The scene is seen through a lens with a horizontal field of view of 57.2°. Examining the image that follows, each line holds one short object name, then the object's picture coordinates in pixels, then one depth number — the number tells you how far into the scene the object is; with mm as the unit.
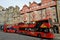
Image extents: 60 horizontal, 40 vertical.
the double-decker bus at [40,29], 10230
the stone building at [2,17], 30504
